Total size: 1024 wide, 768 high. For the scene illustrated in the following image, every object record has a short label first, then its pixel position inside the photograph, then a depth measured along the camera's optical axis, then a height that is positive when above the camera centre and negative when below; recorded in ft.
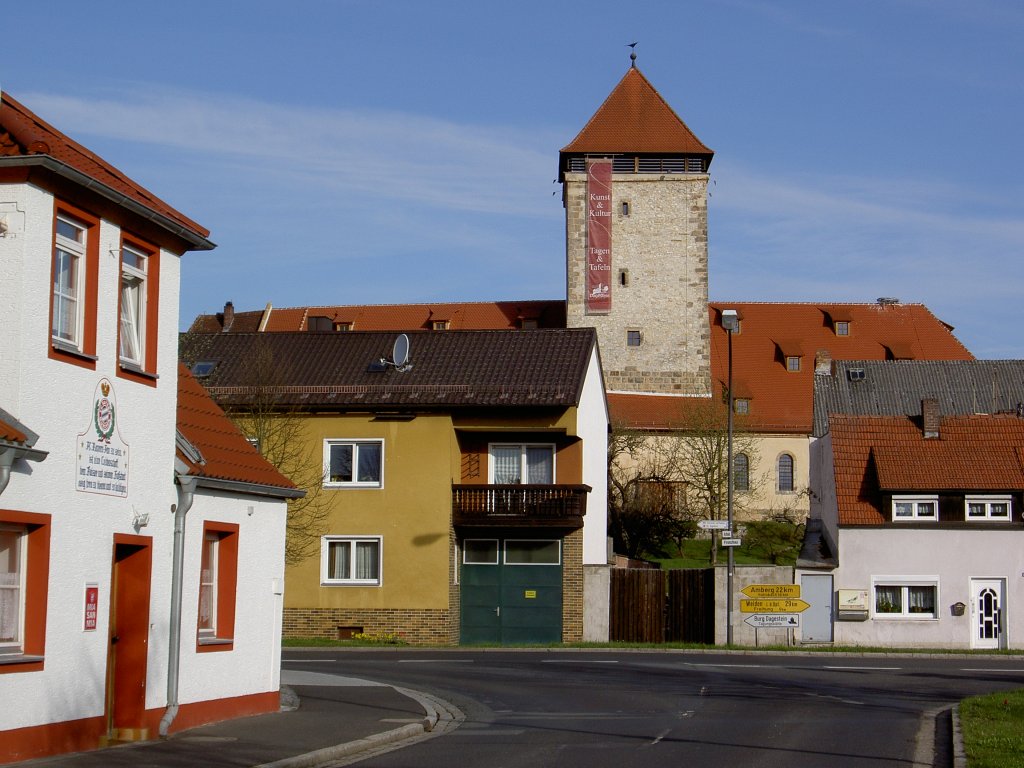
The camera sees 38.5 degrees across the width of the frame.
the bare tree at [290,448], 122.21 +10.64
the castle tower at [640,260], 241.96 +52.01
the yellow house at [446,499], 126.11 +6.48
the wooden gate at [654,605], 127.44 -2.46
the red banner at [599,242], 241.76 +54.79
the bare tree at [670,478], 204.13 +14.62
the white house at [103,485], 40.09 +2.74
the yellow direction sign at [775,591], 123.85 -1.08
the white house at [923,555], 131.34 +2.22
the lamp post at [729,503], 113.70 +6.25
